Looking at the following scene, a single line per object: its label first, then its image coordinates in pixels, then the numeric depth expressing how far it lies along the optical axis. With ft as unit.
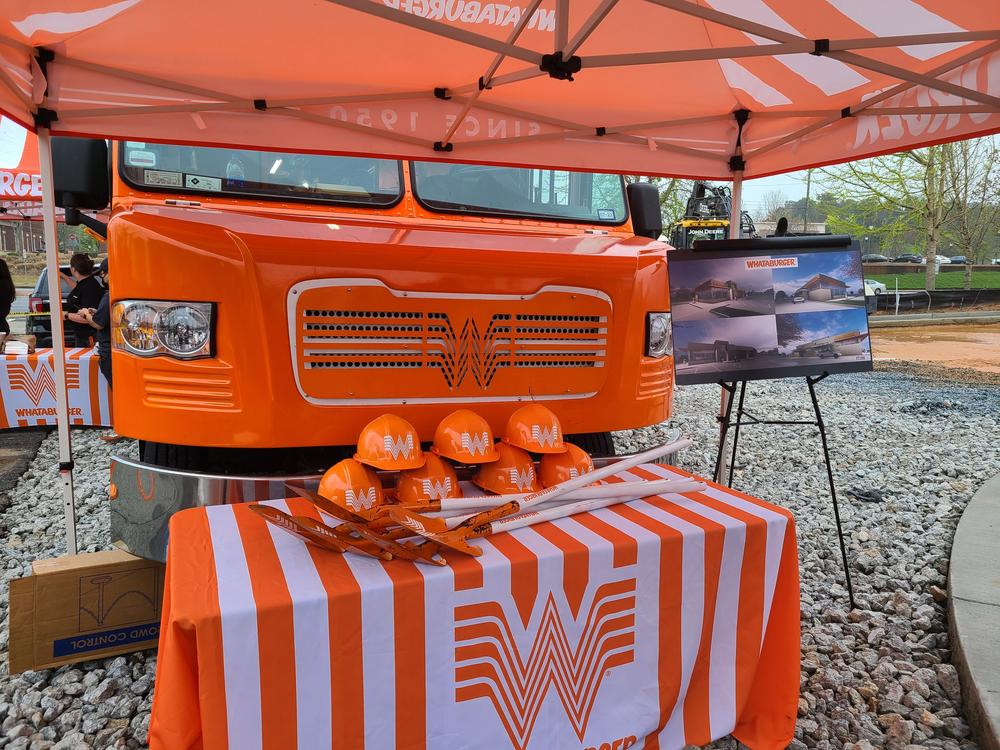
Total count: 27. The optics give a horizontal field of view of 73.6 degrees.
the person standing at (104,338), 18.38
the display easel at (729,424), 10.12
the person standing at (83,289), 22.83
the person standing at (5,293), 26.55
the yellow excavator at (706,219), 65.26
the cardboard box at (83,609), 8.14
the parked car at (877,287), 77.62
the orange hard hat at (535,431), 7.76
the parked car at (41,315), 31.83
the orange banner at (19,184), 35.88
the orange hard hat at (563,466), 7.77
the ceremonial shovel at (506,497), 6.58
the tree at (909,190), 72.54
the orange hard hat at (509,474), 7.52
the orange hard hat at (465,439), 7.43
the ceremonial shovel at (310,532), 5.68
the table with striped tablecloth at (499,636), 4.99
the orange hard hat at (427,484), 7.05
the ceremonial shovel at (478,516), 5.80
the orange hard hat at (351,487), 6.64
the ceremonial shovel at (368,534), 5.72
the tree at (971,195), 70.74
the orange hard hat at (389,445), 6.97
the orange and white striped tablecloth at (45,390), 19.77
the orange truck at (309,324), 7.41
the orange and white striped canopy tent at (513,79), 8.50
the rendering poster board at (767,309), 9.13
